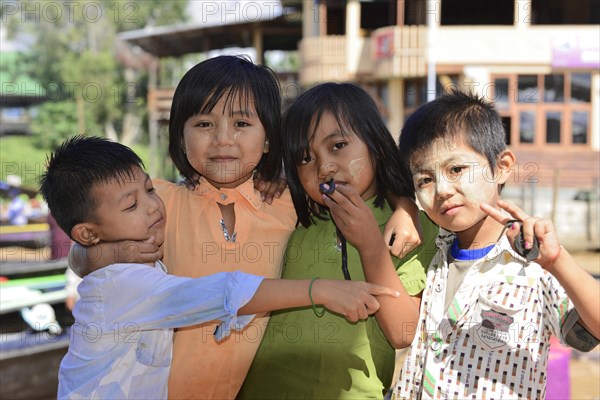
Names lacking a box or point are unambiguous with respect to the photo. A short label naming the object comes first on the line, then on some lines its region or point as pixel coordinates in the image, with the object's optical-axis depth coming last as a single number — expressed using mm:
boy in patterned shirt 1916
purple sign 17312
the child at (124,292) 1738
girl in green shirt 2104
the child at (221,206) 2256
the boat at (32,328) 5699
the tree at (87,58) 30891
